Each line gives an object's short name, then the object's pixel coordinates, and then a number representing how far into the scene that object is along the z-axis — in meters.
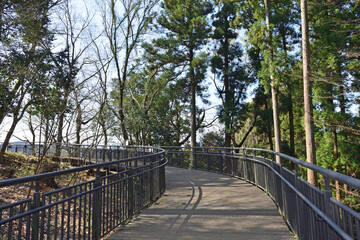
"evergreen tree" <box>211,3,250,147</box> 25.31
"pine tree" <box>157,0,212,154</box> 22.00
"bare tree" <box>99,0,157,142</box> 24.81
